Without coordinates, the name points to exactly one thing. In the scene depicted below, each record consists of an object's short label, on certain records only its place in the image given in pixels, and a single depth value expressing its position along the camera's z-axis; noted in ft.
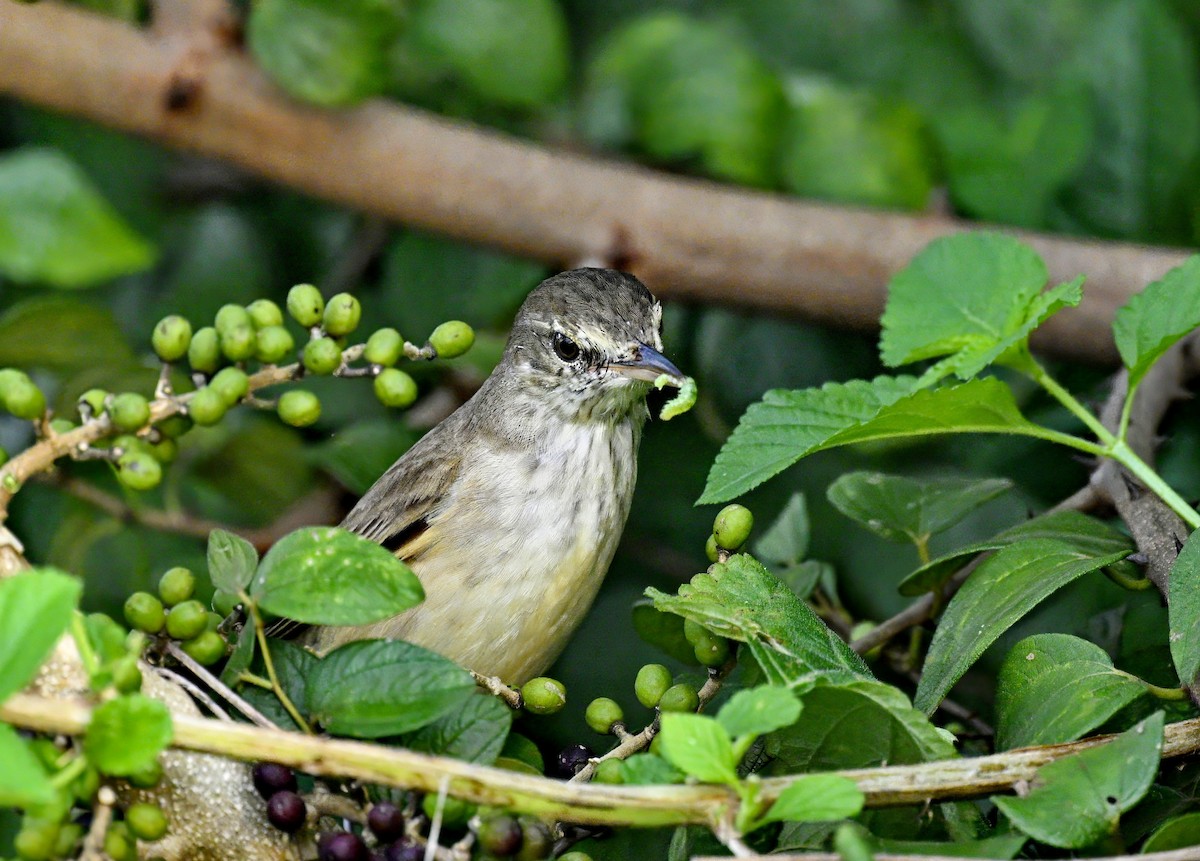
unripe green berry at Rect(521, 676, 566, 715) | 16.88
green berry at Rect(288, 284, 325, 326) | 19.56
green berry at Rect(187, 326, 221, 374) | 19.24
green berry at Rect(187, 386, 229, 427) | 18.19
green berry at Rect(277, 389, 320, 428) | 19.27
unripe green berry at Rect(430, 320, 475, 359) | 19.69
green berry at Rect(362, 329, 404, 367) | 19.48
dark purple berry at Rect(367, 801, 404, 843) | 13.03
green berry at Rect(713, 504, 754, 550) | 16.20
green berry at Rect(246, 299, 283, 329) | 19.31
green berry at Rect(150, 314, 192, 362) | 19.13
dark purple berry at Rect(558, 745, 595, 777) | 16.67
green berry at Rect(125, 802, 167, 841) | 12.76
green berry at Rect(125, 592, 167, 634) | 15.01
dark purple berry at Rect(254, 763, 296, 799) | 13.85
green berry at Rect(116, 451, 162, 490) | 17.78
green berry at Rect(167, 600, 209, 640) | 15.23
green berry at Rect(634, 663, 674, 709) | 16.15
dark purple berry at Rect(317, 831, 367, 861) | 13.17
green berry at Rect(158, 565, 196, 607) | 15.64
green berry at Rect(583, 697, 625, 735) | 16.38
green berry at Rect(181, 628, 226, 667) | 15.48
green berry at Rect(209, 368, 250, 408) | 18.40
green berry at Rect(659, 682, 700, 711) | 15.81
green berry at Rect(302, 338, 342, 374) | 18.69
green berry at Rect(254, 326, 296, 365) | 19.22
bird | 23.90
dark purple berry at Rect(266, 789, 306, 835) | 13.69
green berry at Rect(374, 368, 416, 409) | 19.62
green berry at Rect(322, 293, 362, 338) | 19.06
